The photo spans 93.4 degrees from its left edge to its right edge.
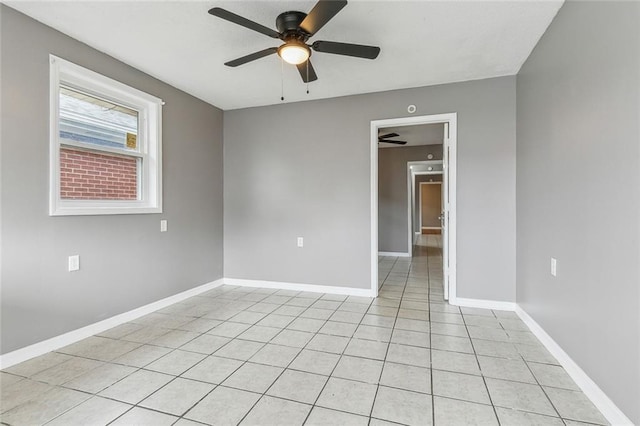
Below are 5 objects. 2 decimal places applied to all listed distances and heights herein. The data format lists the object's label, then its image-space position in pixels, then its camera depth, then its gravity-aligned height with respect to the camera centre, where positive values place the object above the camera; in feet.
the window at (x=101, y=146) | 8.09 +2.06
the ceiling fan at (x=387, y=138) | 17.71 +4.67
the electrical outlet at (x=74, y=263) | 8.21 -1.39
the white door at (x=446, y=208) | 11.66 +0.19
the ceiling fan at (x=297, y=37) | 6.10 +3.91
